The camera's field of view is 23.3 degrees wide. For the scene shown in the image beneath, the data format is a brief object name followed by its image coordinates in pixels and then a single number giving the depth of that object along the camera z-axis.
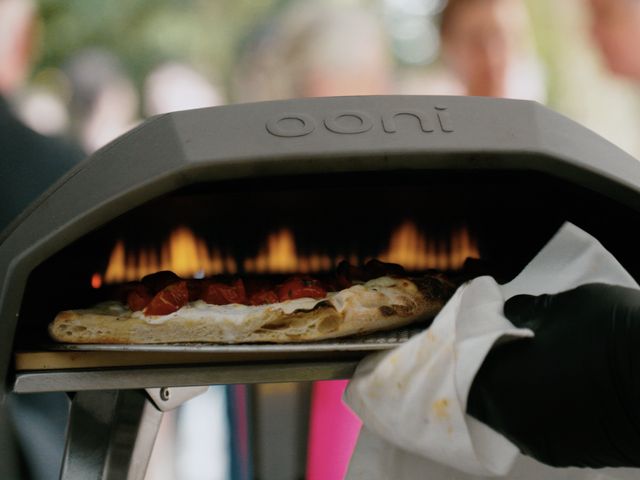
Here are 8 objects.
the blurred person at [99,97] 3.41
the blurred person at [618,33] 3.64
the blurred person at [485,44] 3.72
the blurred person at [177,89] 3.56
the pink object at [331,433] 1.23
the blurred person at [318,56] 3.60
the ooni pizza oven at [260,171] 0.80
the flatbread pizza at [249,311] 0.84
